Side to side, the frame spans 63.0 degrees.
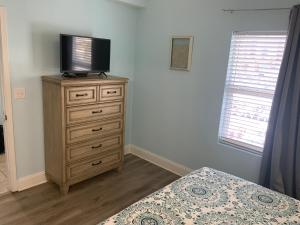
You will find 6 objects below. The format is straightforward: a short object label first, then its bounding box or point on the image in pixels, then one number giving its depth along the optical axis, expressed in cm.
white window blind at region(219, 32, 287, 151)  257
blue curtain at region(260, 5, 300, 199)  229
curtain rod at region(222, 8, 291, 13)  244
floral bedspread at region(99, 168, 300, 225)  157
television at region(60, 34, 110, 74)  278
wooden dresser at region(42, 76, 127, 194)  267
